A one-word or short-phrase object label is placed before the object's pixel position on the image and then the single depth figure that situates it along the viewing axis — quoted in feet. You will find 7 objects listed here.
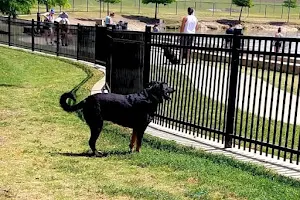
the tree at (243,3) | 274.98
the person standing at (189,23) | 47.98
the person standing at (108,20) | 85.42
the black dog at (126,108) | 23.58
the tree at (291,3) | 314.76
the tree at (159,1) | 240.94
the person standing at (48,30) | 69.84
